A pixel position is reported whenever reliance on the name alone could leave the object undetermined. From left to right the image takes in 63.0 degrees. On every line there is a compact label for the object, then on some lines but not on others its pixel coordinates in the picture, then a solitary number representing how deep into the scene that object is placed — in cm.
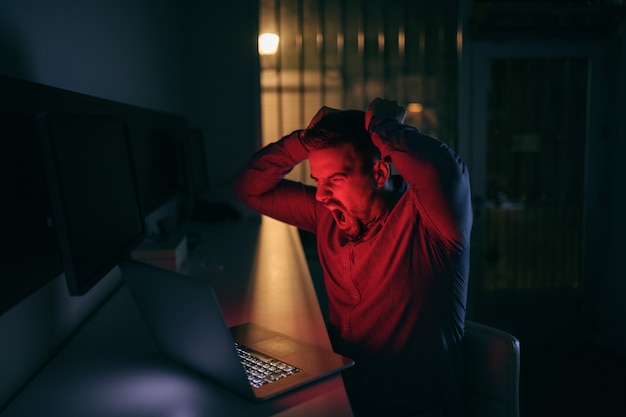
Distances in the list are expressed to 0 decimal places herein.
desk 98
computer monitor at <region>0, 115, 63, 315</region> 105
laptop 97
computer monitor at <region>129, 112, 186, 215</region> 221
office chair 134
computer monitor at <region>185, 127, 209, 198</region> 263
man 131
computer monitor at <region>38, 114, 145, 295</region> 94
